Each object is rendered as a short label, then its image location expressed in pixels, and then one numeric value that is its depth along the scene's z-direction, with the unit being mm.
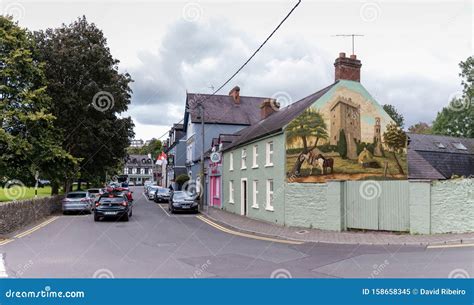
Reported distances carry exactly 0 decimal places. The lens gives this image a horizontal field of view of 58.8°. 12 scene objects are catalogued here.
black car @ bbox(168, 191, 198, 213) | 28469
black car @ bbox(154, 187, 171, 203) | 41406
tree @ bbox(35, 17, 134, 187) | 31031
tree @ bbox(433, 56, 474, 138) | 44031
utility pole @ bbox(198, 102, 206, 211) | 29488
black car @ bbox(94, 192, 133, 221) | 22844
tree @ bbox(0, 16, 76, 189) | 25031
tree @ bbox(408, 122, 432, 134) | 72775
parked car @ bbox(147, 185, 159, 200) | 45884
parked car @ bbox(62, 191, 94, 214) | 27484
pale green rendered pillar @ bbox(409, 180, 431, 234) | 15586
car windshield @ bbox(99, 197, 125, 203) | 23281
